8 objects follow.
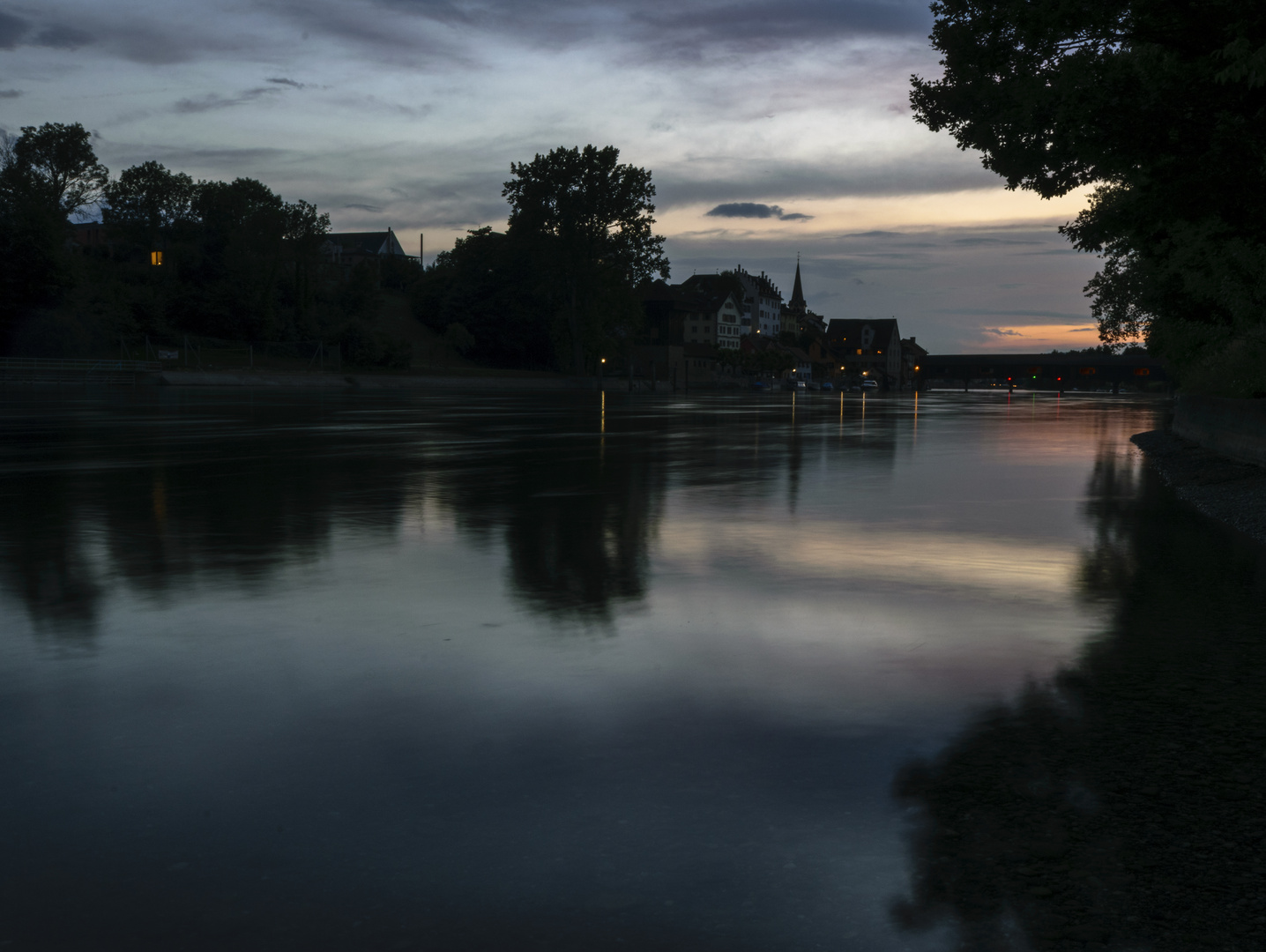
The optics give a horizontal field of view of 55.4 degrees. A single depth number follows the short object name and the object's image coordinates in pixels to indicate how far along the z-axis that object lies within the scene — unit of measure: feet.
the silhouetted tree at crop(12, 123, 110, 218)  299.58
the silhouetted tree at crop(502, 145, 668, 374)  322.55
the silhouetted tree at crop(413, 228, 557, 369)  378.94
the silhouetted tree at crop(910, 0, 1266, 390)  46.09
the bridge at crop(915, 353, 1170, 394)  582.35
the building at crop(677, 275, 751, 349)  623.36
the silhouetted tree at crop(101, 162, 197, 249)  327.26
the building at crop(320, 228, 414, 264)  601.62
